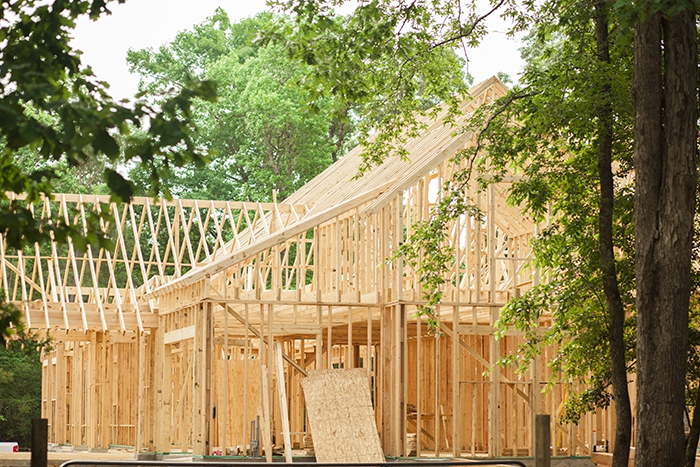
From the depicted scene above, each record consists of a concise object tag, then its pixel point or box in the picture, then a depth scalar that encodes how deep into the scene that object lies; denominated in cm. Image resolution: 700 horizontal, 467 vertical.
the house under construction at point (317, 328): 3197
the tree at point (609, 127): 1956
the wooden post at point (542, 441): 1858
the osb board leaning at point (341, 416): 2873
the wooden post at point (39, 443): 1802
